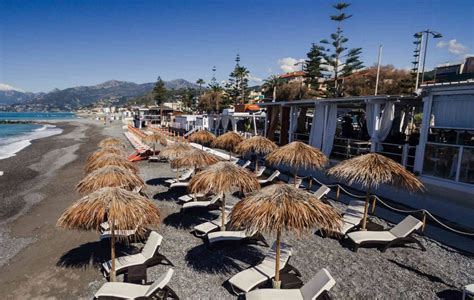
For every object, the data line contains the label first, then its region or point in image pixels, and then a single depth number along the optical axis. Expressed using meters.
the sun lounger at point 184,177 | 13.71
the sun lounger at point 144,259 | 6.40
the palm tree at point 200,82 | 77.25
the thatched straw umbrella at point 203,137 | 19.69
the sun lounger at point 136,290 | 5.22
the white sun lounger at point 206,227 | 8.20
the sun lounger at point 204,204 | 9.98
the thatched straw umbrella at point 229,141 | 17.28
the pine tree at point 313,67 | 40.75
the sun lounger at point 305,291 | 4.86
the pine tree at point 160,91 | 69.24
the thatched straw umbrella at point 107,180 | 8.23
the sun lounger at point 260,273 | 5.61
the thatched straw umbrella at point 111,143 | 17.72
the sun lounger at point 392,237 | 7.23
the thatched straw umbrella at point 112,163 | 10.85
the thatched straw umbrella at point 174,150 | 13.91
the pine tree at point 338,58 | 32.28
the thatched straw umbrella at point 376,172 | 7.91
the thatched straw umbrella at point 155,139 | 20.70
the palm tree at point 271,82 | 55.69
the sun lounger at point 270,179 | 13.05
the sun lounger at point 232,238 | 7.51
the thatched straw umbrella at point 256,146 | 14.05
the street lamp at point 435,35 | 14.22
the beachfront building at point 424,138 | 9.30
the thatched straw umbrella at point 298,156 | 10.90
